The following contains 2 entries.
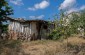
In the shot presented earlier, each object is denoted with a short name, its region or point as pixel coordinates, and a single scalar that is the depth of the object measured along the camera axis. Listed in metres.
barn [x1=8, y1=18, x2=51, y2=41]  9.42
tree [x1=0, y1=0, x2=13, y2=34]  7.64
